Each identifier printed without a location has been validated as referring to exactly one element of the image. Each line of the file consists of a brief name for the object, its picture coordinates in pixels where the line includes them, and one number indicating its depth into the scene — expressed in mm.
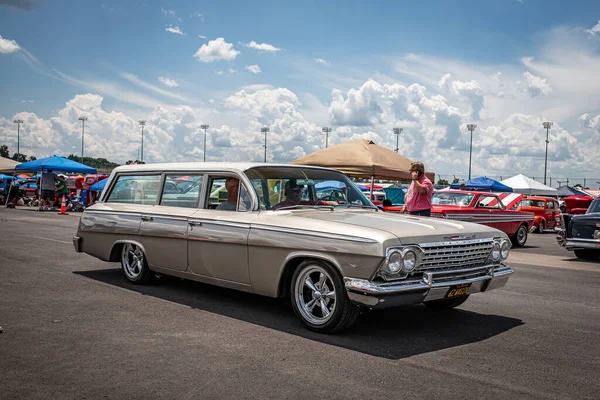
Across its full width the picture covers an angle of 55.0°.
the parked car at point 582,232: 12866
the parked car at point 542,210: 24000
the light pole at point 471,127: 81188
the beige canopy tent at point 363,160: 16219
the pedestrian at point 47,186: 27828
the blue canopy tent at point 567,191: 41219
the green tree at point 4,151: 113606
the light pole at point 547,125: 75050
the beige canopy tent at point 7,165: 32975
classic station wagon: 5109
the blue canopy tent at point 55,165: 27172
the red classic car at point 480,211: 14367
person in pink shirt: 10531
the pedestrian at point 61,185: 29031
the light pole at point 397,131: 93462
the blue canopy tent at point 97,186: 28486
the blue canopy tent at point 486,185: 32406
